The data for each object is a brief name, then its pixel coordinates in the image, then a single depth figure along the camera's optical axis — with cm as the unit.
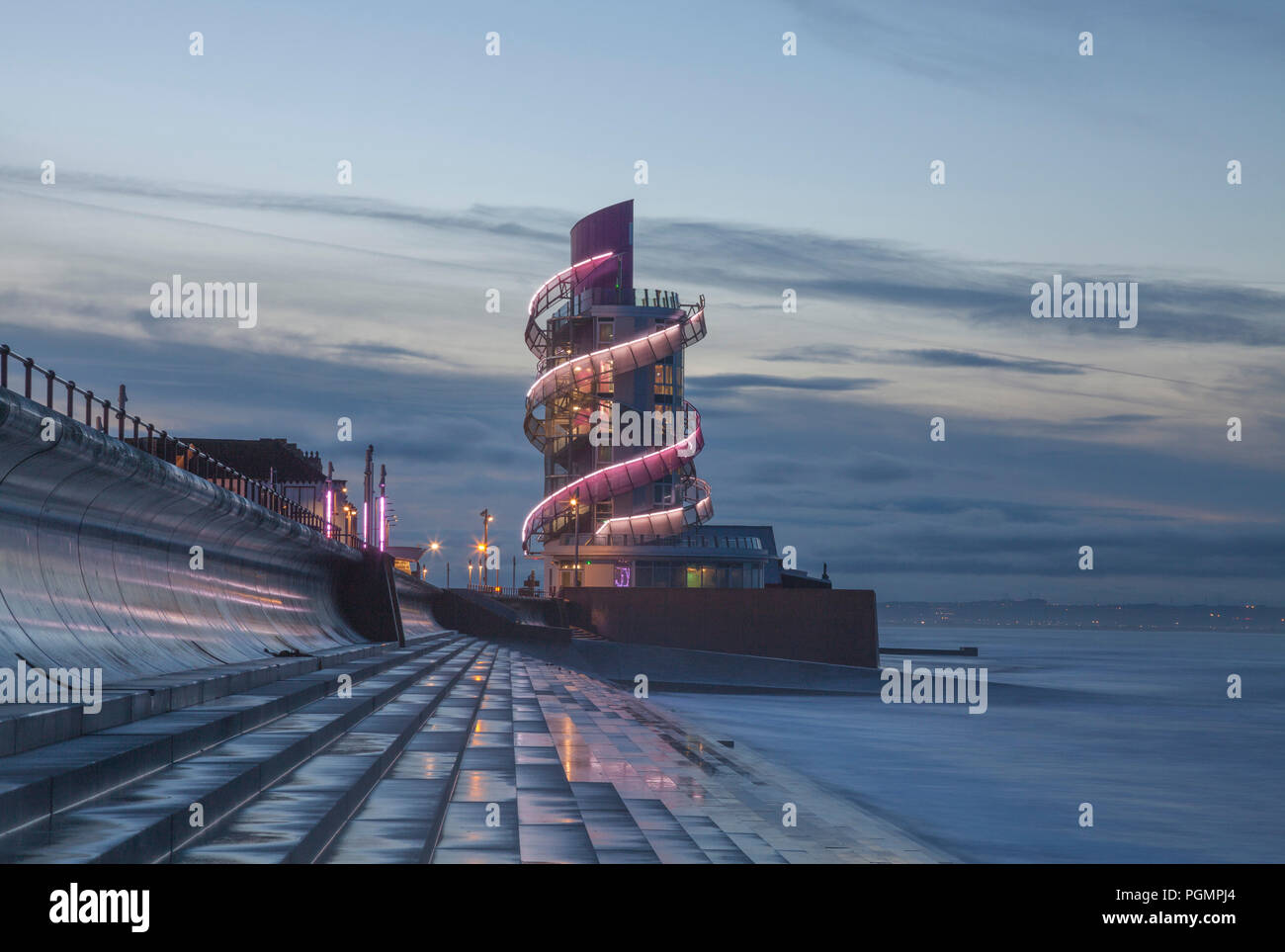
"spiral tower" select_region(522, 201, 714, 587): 9062
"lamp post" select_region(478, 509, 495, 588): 12144
